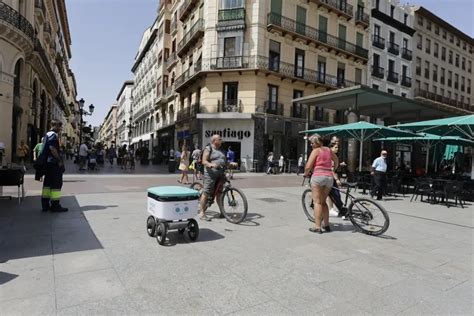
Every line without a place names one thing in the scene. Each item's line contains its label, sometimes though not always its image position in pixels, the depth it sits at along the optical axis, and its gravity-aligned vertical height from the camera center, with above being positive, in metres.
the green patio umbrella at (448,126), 10.98 +1.39
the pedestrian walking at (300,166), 24.68 -0.53
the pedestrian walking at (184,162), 14.09 -0.32
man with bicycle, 6.45 -0.29
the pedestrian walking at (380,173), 10.95 -0.37
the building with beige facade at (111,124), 110.65 +10.47
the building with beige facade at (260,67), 26.28 +7.83
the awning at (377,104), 18.41 +3.80
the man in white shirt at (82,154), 19.47 -0.19
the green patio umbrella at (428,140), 13.85 +1.10
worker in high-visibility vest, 6.78 -0.48
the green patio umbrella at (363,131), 13.09 +1.29
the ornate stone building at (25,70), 17.00 +5.22
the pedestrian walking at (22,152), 17.50 -0.18
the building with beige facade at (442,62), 41.16 +14.06
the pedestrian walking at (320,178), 5.86 -0.33
